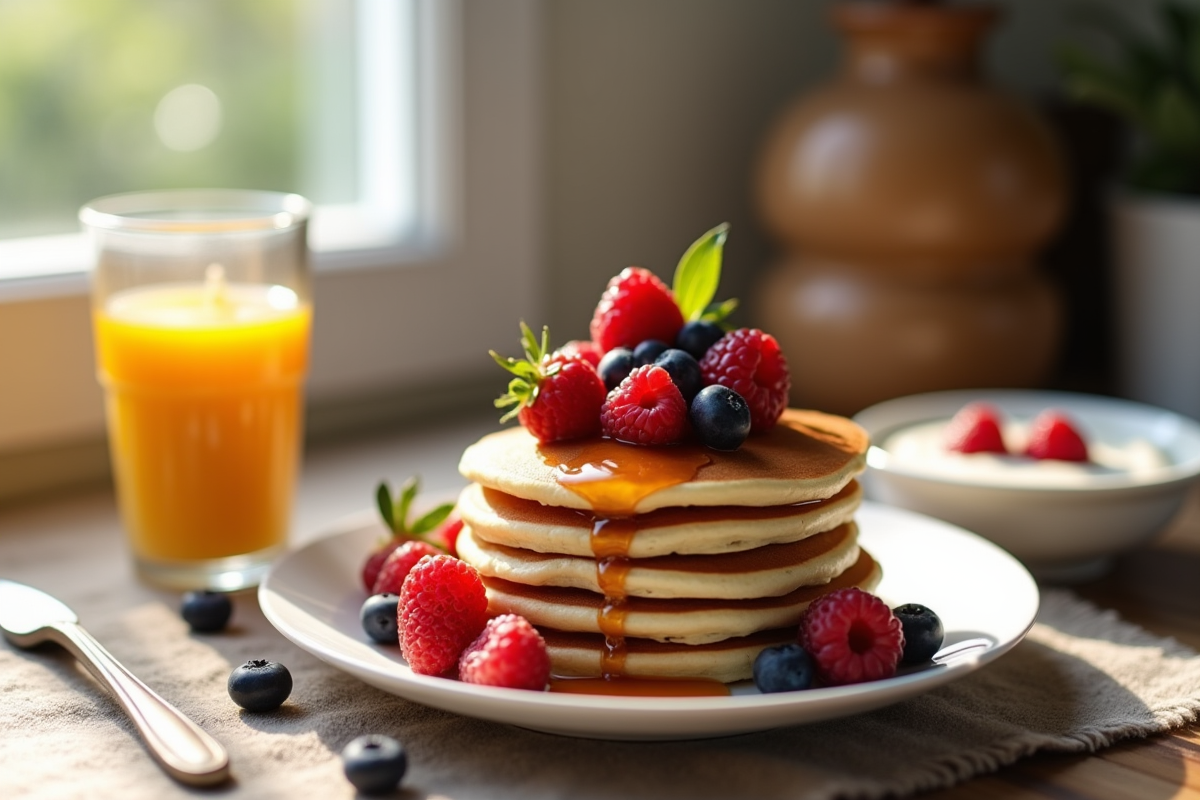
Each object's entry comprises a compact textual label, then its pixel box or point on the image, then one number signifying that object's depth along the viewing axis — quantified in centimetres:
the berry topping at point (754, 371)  72
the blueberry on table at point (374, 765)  65
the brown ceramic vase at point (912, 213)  99
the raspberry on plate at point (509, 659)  67
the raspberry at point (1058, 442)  85
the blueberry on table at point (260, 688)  69
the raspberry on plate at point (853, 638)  67
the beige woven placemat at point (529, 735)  65
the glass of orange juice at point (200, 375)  79
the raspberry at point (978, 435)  86
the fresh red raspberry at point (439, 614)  68
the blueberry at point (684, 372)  72
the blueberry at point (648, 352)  73
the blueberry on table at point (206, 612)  75
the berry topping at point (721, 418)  70
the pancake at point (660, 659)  68
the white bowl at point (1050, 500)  80
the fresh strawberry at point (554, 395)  71
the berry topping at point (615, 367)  73
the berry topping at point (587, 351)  75
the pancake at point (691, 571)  68
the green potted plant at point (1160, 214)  100
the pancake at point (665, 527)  68
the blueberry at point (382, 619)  71
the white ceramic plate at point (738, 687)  64
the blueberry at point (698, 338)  74
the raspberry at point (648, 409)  70
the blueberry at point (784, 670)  67
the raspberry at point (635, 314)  75
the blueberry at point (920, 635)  69
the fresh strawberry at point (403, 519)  76
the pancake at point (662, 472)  68
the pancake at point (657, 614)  68
